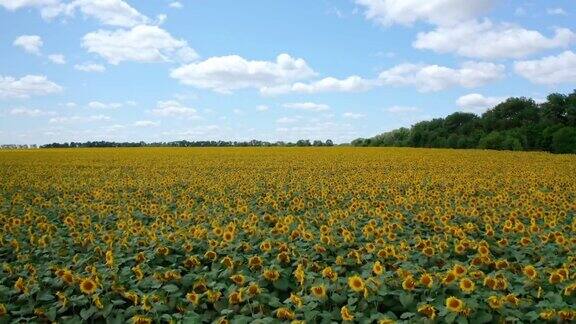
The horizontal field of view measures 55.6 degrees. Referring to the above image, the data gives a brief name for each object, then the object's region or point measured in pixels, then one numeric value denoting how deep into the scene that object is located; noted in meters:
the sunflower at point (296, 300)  4.26
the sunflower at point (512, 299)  4.27
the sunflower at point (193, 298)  4.60
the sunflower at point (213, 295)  4.63
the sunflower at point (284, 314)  4.14
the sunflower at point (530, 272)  4.80
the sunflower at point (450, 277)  4.63
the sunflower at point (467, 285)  4.38
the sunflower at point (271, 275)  5.12
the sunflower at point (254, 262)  5.57
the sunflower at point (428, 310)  4.10
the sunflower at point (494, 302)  4.12
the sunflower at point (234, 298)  4.52
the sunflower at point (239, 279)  4.82
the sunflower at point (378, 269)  4.82
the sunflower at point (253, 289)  4.60
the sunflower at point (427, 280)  4.57
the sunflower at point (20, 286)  4.95
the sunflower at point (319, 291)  4.48
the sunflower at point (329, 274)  4.86
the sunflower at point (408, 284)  4.56
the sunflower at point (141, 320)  4.18
